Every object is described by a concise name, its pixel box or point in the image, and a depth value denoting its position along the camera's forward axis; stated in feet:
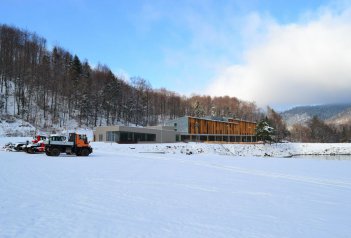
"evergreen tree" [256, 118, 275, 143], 222.07
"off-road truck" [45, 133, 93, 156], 89.76
